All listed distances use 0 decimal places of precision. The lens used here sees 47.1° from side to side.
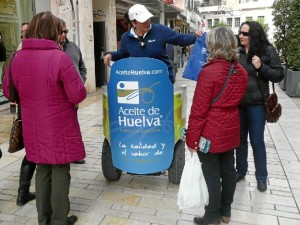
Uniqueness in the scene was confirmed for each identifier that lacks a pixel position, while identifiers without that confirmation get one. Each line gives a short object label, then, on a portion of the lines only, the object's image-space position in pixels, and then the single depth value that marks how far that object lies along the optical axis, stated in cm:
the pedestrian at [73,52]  397
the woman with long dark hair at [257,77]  334
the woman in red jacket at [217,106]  258
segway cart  315
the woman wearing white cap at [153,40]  341
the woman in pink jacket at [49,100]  244
